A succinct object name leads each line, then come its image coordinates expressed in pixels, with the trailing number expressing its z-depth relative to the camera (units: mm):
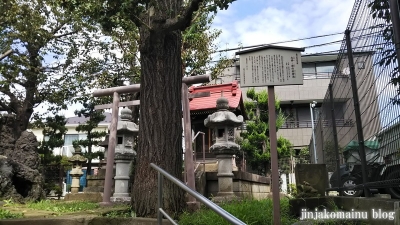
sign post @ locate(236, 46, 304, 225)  4207
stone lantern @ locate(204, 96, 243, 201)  7207
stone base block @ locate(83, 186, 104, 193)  9703
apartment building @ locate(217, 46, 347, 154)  22266
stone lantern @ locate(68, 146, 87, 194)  11688
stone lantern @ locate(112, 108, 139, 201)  8203
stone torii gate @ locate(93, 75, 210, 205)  5820
